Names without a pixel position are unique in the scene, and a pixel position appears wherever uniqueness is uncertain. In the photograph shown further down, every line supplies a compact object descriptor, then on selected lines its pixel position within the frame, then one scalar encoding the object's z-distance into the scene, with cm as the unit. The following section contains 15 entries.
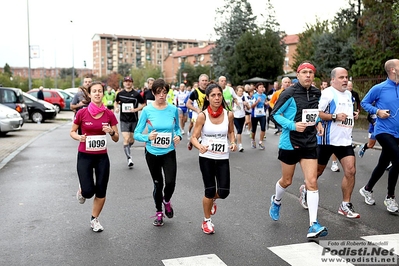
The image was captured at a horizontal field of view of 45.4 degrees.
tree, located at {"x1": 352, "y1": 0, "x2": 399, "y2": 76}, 2916
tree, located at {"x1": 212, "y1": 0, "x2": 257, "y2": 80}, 6344
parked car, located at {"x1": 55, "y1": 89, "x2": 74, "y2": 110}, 3609
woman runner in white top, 543
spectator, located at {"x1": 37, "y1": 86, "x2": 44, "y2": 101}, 2938
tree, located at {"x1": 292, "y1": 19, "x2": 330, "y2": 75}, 4648
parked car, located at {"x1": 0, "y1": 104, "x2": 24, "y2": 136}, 1708
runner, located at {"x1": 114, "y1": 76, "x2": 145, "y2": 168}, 1022
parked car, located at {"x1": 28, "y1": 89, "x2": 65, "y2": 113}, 3266
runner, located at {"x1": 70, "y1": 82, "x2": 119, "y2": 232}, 554
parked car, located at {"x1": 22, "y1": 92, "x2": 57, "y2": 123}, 2489
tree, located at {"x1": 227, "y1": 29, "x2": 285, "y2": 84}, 5516
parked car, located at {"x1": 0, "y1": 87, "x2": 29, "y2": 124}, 2005
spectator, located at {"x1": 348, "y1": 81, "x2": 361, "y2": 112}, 1009
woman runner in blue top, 579
